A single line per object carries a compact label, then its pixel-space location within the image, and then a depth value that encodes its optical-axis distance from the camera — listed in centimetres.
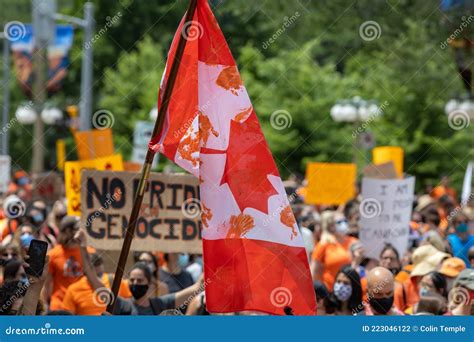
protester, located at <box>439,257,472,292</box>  1785
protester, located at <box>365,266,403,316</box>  1481
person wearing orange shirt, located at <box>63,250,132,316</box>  1653
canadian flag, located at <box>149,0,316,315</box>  1242
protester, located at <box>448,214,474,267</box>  2099
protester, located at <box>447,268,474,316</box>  1453
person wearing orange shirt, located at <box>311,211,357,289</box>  2179
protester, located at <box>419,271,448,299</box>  1656
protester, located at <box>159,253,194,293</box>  1911
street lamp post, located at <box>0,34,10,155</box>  6851
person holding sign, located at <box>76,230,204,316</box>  1641
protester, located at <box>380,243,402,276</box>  1936
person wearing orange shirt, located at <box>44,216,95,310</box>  1807
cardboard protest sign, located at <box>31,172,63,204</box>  3697
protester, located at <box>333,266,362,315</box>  1635
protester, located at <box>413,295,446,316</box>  1535
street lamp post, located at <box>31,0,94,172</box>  4951
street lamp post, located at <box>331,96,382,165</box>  5040
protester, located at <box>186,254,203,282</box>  2020
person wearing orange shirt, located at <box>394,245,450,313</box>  1785
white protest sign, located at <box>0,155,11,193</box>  3932
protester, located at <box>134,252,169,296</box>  1784
